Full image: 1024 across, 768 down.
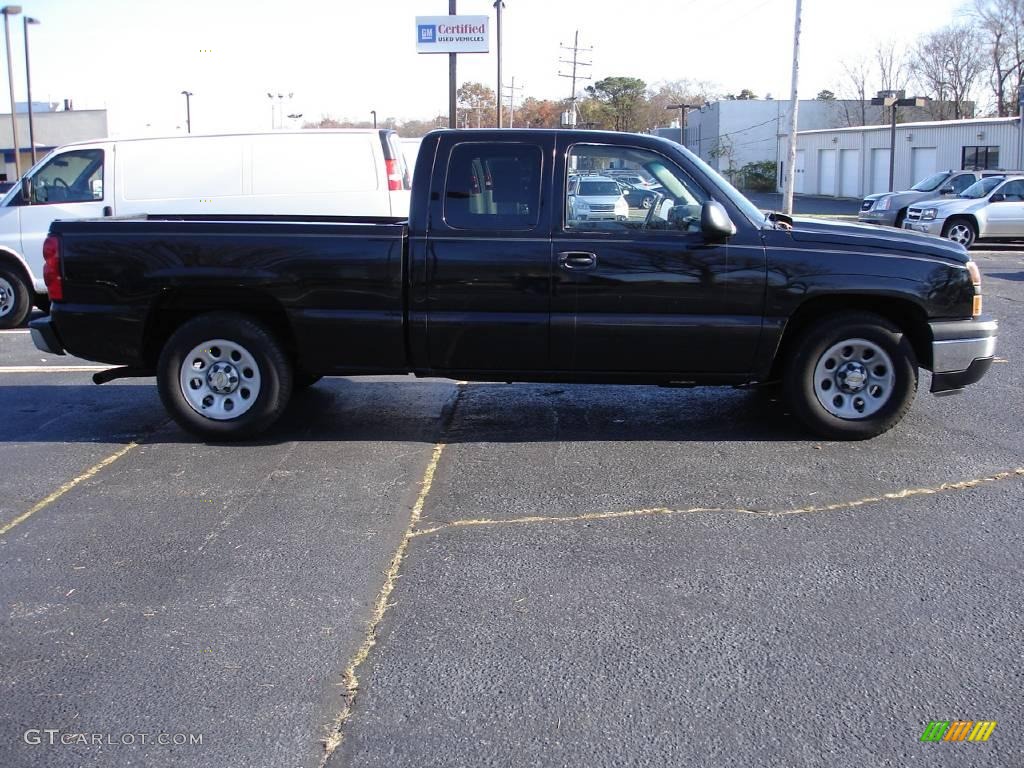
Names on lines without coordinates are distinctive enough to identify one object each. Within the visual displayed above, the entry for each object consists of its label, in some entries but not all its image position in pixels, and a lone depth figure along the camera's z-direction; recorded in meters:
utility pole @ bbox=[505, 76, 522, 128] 64.50
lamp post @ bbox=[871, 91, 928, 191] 37.16
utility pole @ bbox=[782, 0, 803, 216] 26.02
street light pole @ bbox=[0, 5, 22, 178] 36.69
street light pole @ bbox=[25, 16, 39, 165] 39.47
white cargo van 11.30
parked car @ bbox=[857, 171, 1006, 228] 24.55
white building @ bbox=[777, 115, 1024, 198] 37.34
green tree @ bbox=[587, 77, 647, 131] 69.94
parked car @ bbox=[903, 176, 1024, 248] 21.67
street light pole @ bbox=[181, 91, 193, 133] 57.47
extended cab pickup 6.15
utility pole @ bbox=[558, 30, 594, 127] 67.56
